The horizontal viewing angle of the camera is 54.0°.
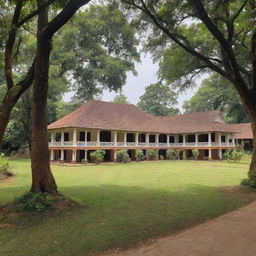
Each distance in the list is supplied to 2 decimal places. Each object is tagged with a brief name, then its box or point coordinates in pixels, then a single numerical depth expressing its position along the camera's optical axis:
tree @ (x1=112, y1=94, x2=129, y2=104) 63.34
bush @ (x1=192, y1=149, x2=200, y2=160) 29.36
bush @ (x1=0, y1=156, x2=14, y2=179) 14.44
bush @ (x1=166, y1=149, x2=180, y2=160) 31.45
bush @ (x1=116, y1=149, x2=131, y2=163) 26.06
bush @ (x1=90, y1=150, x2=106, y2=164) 23.88
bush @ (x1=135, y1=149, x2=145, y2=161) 27.91
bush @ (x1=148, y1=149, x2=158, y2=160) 29.35
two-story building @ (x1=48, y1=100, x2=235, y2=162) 26.02
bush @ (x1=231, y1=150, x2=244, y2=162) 26.81
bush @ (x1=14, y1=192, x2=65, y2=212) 7.10
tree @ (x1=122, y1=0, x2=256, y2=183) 9.96
